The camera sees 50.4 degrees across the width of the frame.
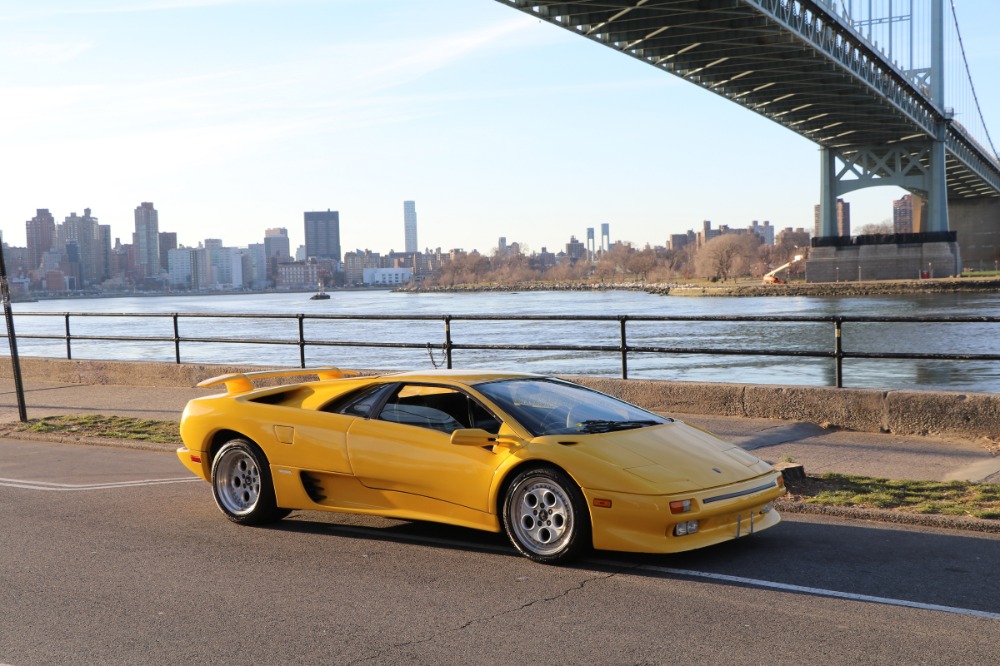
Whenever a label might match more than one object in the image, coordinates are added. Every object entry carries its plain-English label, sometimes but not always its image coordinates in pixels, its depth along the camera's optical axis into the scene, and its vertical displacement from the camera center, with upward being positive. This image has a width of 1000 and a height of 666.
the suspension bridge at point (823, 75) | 43.47 +9.05
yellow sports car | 6.16 -1.27
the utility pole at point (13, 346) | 13.95 -0.85
